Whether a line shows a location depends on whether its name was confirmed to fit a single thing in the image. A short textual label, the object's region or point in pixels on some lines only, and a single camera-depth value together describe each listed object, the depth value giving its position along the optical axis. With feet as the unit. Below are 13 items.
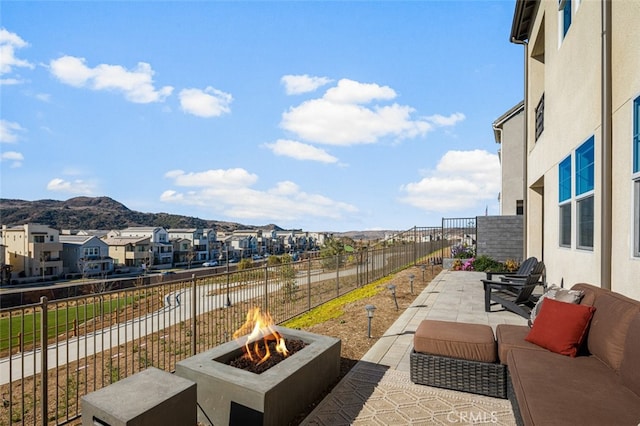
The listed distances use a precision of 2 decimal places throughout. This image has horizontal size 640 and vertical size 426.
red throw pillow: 9.99
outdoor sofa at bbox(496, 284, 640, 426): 6.71
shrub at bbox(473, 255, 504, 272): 38.20
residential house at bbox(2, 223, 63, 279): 154.51
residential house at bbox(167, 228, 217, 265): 223.71
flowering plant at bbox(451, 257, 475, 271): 43.64
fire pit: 9.14
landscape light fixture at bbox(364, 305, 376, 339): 17.25
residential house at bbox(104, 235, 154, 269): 187.11
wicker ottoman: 11.15
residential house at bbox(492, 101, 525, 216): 47.10
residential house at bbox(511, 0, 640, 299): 11.65
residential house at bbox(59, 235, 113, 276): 166.09
